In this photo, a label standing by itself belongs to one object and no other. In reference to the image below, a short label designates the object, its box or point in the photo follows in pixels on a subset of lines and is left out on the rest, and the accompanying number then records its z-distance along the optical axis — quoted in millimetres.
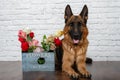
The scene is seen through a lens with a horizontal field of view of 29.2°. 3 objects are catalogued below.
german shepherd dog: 1228
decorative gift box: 1278
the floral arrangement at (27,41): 1292
